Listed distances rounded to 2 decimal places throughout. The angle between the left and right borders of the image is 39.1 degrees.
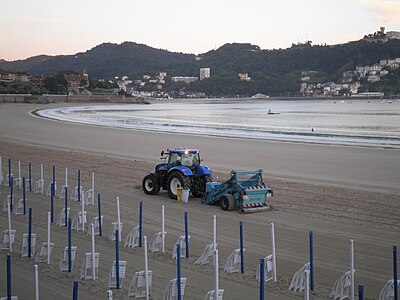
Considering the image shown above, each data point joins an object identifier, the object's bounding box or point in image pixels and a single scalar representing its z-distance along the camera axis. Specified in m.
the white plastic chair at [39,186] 18.48
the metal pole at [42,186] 18.33
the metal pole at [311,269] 9.48
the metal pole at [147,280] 8.87
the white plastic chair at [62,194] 17.61
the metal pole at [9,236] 11.72
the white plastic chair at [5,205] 15.46
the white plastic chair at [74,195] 17.44
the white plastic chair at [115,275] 9.54
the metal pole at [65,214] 13.91
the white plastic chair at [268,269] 9.93
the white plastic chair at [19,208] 15.29
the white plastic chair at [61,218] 14.04
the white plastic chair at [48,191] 18.13
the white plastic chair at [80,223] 13.32
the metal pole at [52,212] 14.58
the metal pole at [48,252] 10.76
